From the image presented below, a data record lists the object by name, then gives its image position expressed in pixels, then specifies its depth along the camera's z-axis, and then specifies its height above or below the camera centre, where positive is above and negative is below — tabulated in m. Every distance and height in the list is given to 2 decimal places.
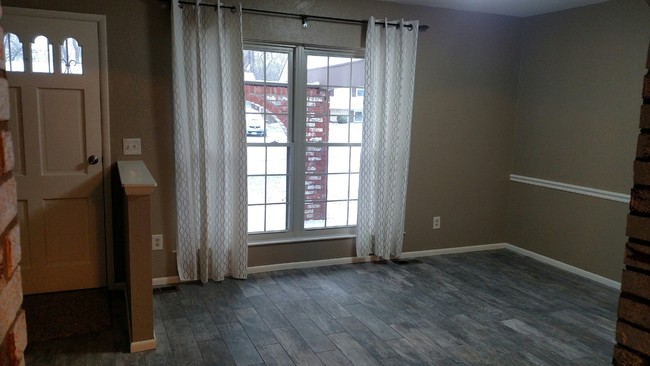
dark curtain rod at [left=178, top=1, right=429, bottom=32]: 3.60 +0.86
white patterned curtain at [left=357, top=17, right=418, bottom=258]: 4.16 -0.08
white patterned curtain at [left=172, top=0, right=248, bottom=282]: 3.56 -0.16
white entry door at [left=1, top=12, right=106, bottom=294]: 3.29 -0.21
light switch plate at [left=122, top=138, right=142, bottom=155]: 3.58 -0.20
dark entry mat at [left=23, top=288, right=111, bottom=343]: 2.93 -1.27
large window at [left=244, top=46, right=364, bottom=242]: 4.02 -0.13
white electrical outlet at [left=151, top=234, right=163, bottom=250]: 3.77 -0.94
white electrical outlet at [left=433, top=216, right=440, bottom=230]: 4.75 -0.92
